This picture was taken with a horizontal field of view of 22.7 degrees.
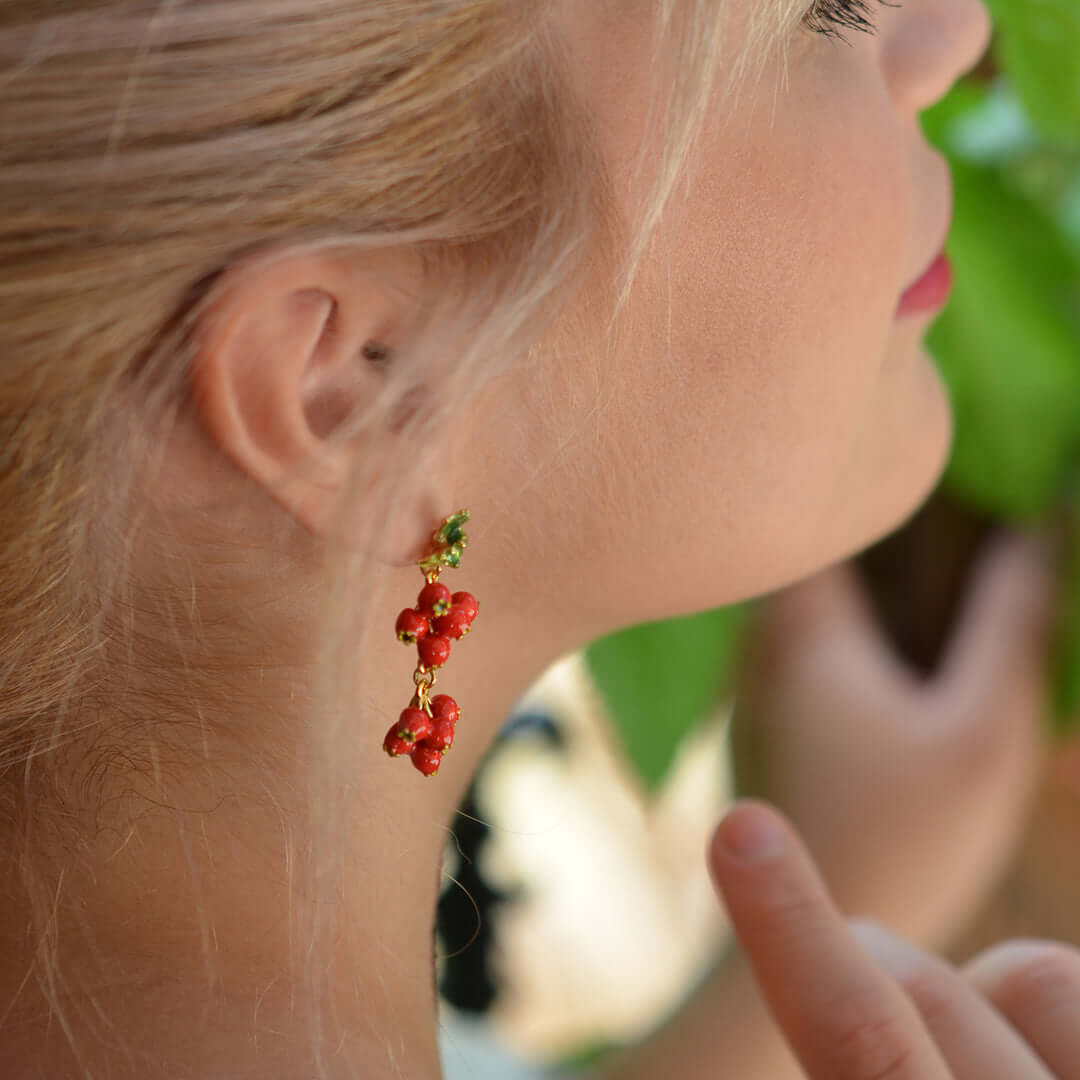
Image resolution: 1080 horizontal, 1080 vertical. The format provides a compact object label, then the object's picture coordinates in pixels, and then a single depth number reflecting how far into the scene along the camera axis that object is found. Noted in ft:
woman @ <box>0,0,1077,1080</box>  1.57
